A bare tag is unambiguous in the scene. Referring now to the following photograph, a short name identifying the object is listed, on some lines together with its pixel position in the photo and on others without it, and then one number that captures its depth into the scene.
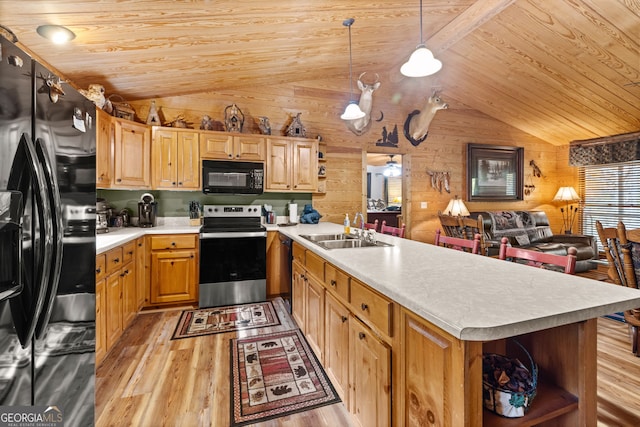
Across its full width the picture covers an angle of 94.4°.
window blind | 5.01
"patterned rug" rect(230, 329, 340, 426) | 1.78
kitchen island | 0.84
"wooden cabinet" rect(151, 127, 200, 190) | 3.47
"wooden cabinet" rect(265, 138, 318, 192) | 3.86
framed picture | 5.36
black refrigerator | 0.88
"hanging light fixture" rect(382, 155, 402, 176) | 8.94
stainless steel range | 3.26
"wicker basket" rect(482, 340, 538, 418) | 0.94
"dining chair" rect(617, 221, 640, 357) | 1.97
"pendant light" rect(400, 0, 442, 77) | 2.12
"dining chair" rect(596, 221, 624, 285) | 2.11
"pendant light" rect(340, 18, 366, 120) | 2.92
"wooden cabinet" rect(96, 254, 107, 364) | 2.05
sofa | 4.65
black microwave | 3.58
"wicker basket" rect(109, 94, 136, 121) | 3.32
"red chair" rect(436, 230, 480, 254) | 2.10
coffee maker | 3.51
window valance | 4.81
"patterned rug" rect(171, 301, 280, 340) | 2.80
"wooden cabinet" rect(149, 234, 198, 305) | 3.20
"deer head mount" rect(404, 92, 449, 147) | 4.21
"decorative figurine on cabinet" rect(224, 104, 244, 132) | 3.81
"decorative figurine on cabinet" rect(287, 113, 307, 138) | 4.05
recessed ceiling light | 2.01
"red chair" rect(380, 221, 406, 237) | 2.88
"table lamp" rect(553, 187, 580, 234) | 5.57
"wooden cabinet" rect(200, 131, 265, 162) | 3.61
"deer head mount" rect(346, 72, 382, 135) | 3.92
